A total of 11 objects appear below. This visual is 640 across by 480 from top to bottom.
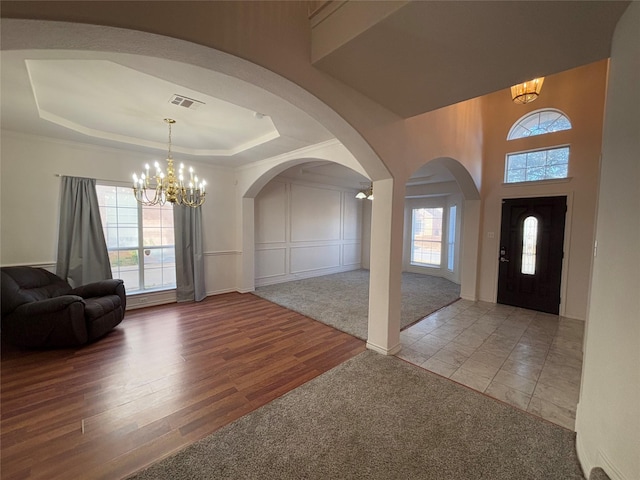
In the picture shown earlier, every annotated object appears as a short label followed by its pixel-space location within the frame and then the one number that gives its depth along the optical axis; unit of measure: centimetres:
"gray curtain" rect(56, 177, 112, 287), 383
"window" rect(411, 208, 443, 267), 786
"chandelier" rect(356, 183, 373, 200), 657
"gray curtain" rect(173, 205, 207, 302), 491
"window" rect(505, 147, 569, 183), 432
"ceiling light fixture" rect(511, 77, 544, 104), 351
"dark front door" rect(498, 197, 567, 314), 440
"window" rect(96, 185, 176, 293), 440
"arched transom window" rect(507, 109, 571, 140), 431
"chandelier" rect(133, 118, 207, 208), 331
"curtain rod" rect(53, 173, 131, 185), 380
